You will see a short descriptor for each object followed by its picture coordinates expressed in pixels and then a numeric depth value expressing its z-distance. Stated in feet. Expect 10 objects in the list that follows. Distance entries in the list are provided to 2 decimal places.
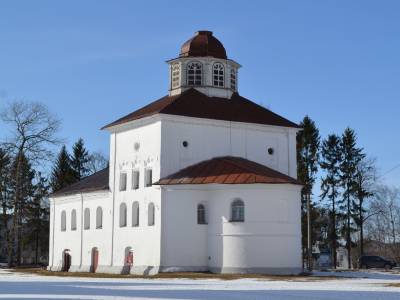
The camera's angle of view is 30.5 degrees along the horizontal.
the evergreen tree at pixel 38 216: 289.53
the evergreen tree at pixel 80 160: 294.05
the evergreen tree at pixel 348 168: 243.40
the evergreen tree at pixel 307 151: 236.02
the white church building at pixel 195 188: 147.95
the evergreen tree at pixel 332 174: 245.04
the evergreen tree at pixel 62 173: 277.23
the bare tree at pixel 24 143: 208.54
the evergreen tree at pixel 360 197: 241.55
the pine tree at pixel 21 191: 207.54
